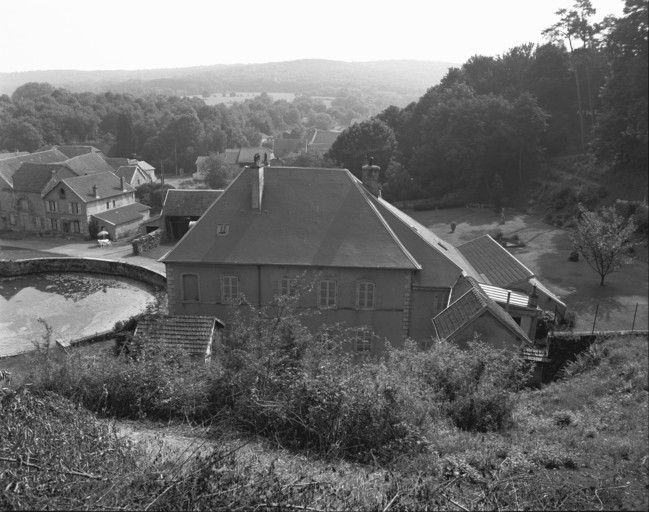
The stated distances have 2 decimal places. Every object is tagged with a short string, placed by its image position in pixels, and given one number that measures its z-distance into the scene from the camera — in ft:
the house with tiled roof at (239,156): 264.89
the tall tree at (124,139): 295.89
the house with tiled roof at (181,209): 136.15
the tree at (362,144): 177.58
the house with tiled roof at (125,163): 229.58
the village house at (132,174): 198.18
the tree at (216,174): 224.53
